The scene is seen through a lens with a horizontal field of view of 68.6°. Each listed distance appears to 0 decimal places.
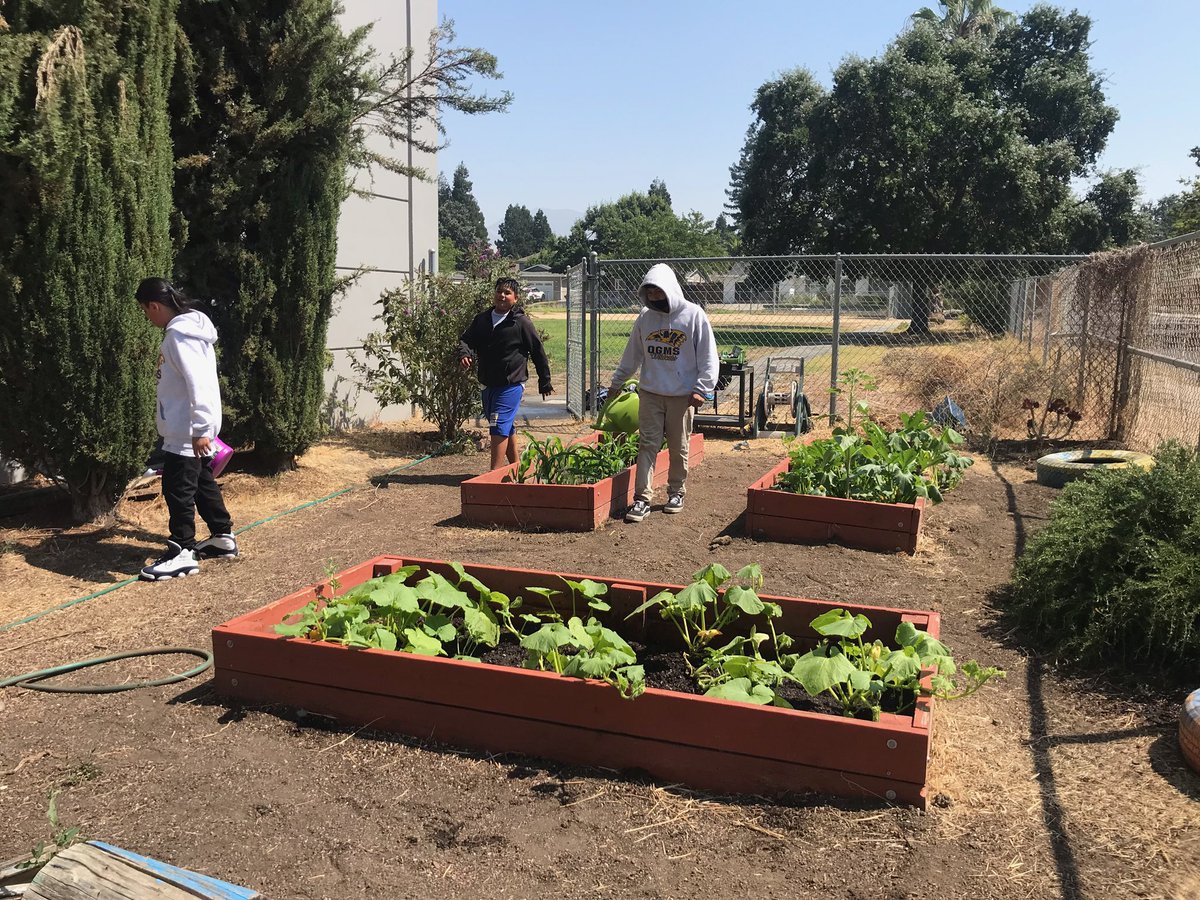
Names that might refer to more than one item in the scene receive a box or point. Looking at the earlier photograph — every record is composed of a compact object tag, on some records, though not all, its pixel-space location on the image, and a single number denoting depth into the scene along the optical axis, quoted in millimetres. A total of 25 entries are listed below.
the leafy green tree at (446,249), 56250
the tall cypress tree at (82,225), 5008
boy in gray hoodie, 6434
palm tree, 36081
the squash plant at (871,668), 2959
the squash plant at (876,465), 6086
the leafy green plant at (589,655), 3064
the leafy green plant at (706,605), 3471
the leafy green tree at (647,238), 63031
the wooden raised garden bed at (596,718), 2850
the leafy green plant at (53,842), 2402
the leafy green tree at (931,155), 29141
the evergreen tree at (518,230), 159762
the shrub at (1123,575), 3799
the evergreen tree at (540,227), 173050
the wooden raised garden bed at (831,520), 5820
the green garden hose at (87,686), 3824
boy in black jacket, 7402
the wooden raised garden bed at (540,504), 6355
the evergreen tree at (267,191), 6922
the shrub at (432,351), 9891
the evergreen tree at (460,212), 125188
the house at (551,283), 62906
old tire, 7625
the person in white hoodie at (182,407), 5180
